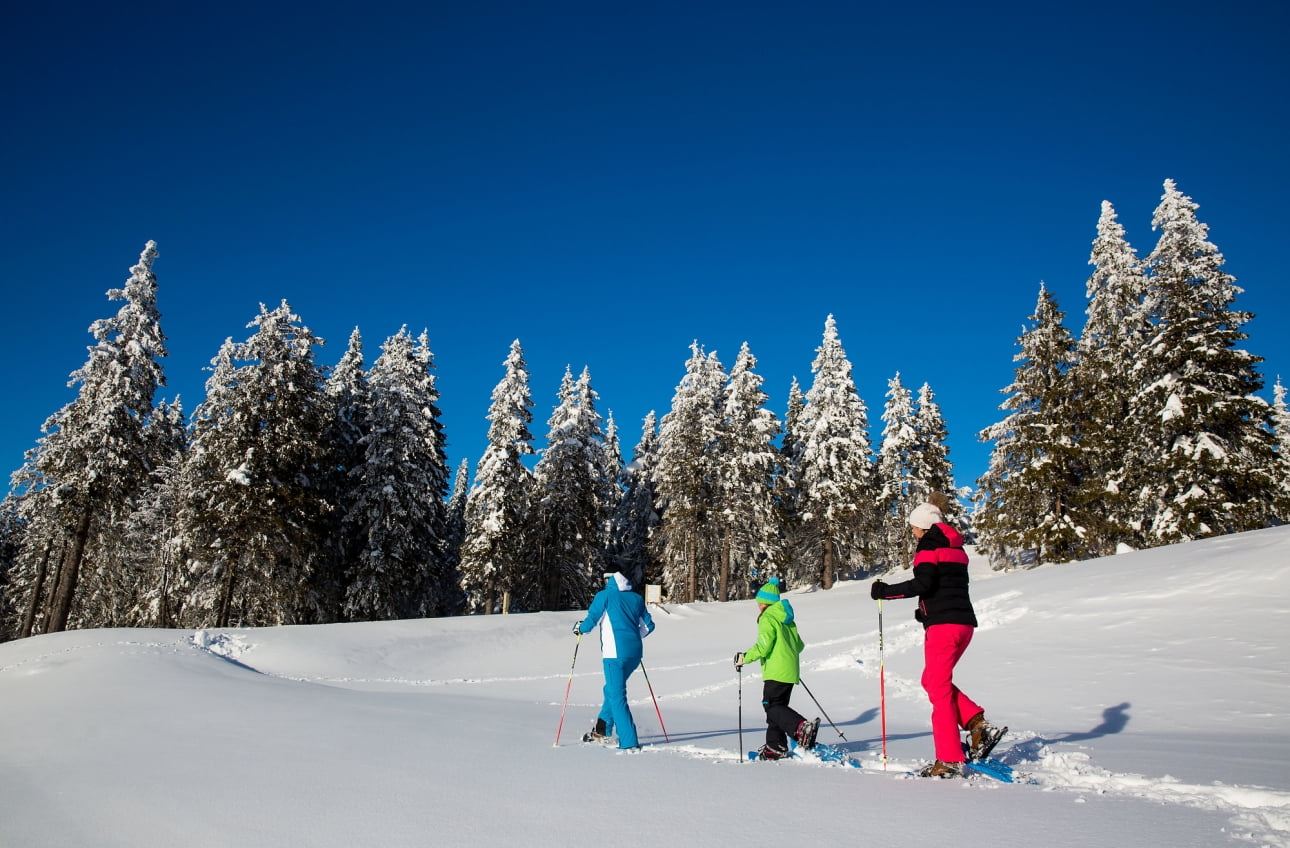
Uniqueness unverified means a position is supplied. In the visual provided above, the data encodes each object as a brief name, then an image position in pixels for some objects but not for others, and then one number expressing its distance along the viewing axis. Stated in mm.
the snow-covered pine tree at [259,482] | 25656
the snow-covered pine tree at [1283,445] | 22719
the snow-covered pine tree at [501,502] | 33625
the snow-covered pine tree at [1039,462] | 27500
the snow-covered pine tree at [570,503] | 38844
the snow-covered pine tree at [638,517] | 48875
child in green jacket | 6395
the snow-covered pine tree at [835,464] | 37062
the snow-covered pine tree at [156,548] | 30156
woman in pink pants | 5473
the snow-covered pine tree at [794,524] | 41134
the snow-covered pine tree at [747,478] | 36812
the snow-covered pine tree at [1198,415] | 22234
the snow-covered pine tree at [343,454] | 30094
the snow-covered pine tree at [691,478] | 37406
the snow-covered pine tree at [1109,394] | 26484
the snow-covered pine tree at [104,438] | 26094
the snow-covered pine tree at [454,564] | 47125
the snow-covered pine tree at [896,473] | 40125
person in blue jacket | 6866
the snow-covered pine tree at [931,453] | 42312
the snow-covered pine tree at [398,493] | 29688
